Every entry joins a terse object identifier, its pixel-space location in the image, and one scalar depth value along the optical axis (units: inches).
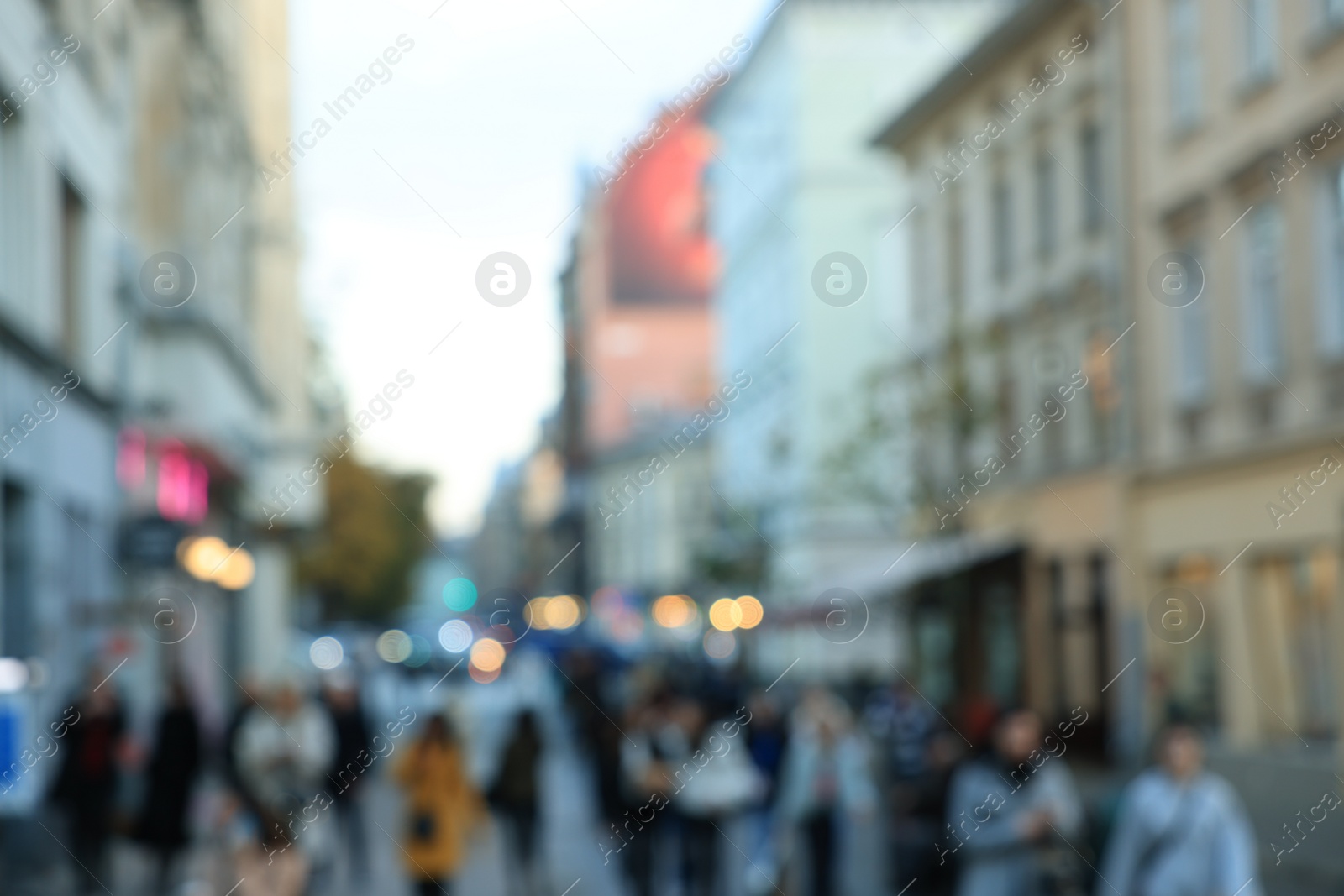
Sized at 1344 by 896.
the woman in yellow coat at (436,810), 517.0
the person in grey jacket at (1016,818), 409.4
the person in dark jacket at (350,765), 714.2
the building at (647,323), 3508.9
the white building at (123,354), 723.4
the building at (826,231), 1971.0
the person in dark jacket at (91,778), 599.2
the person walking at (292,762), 632.4
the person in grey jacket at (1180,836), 350.0
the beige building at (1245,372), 834.8
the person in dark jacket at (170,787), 604.4
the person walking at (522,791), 616.7
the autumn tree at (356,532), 2511.1
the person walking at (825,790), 584.4
